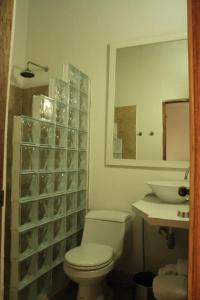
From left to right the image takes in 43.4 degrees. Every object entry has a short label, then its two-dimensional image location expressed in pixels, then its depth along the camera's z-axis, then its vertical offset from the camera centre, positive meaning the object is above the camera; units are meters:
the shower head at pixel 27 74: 2.37 +0.83
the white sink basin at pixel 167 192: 1.77 -0.20
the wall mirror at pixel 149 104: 2.16 +0.54
